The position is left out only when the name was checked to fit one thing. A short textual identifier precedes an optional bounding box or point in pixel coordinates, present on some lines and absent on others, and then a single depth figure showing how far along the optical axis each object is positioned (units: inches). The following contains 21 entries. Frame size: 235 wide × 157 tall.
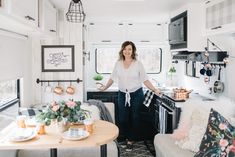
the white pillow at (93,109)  93.7
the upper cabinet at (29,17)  54.7
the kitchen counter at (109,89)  142.2
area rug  114.7
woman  119.0
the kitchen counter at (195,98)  87.8
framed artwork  103.6
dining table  58.9
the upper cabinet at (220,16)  72.3
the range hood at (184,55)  109.6
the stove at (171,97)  105.2
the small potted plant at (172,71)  154.6
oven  104.5
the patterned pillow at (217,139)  57.2
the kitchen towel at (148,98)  130.1
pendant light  76.1
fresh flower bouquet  66.5
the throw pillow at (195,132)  72.5
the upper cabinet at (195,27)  102.3
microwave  106.1
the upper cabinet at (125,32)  153.1
